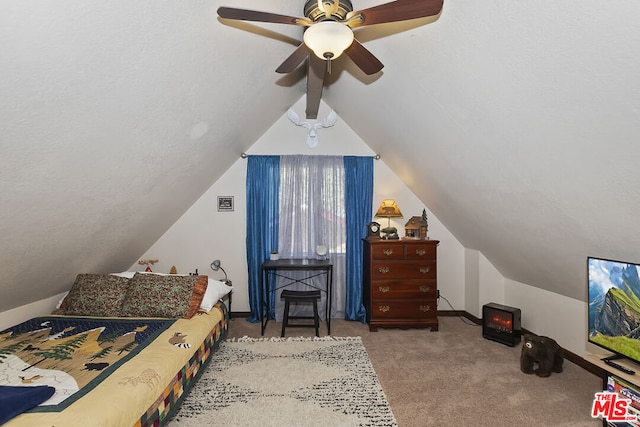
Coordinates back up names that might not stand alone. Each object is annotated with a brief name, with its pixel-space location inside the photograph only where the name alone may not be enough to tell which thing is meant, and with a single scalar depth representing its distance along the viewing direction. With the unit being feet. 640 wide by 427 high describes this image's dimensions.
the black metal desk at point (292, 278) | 12.06
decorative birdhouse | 13.29
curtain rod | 13.91
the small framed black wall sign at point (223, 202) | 13.96
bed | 4.87
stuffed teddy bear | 8.74
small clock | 13.50
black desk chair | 11.55
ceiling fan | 4.89
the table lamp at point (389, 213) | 13.05
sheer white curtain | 13.94
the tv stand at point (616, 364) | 6.10
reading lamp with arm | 12.87
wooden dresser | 12.30
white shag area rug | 7.00
